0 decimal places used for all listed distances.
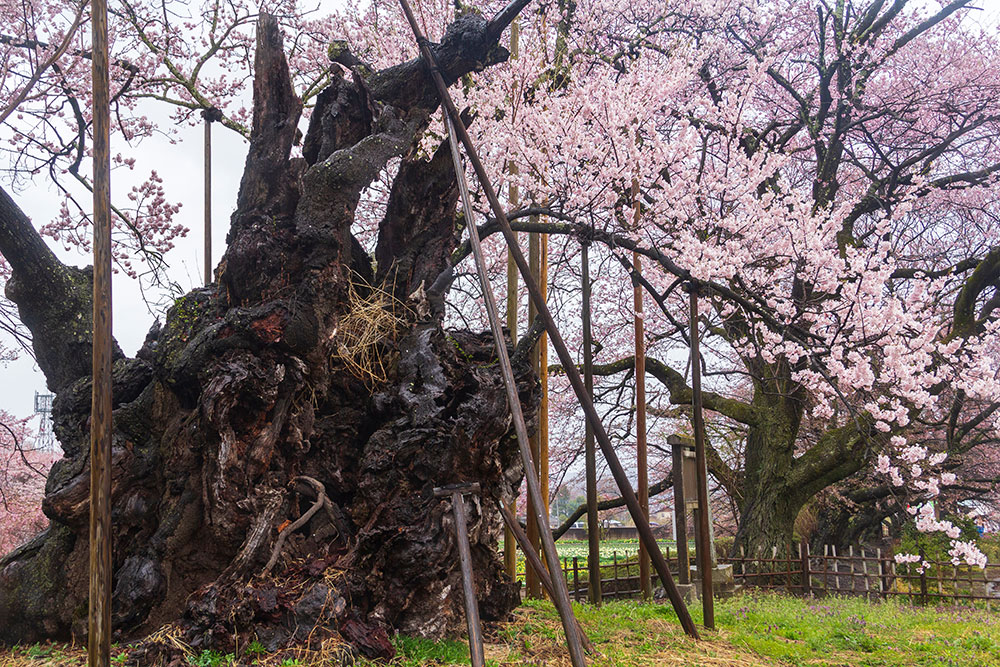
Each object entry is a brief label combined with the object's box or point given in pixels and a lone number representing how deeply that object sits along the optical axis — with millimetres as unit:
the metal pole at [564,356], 3846
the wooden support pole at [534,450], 6436
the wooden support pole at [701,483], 5102
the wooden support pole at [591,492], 6312
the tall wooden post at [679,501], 7314
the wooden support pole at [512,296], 7164
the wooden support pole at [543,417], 6969
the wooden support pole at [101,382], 2584
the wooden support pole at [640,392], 6906
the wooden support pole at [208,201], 7156
